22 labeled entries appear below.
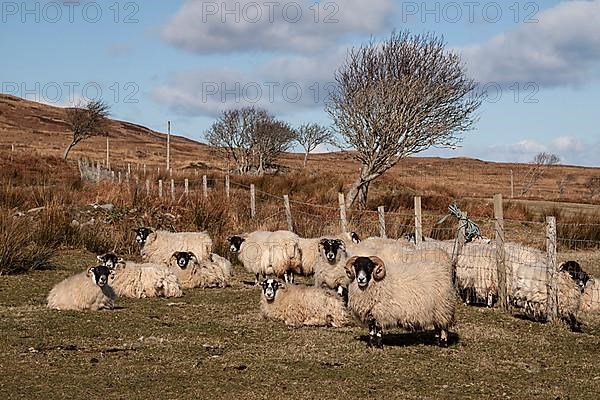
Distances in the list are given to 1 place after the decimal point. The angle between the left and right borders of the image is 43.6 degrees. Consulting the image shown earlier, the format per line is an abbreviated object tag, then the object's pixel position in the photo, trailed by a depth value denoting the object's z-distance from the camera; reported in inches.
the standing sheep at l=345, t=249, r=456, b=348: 344.2
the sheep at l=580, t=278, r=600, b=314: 458.6
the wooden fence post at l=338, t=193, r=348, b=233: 631.6
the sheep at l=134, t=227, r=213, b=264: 615.2
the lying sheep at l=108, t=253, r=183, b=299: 497.4
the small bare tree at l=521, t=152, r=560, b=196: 3172.2
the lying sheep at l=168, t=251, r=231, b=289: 550.9
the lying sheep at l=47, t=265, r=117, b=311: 436.5
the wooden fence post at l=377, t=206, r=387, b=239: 583.4
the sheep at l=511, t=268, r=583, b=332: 425.1
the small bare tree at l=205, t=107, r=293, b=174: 2588.6
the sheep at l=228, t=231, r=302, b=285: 554.3
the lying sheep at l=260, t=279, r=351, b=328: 404.2
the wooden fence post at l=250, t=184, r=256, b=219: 823.1
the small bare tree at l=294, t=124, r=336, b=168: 3355.1
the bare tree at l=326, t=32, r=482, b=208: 1167.6
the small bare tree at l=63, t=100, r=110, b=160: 2783.0
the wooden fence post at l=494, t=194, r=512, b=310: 465.1
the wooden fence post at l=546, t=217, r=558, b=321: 424.5
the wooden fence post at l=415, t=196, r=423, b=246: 540.7
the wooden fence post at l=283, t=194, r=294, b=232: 717.3
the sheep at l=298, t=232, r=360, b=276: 561.3
